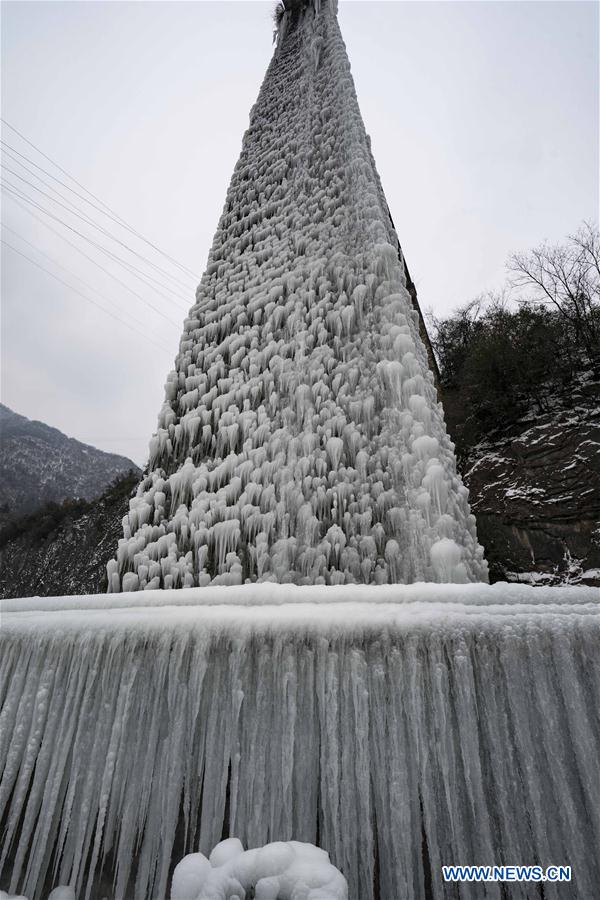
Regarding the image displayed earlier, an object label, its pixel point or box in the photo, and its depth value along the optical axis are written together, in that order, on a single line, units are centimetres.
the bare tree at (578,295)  1182
